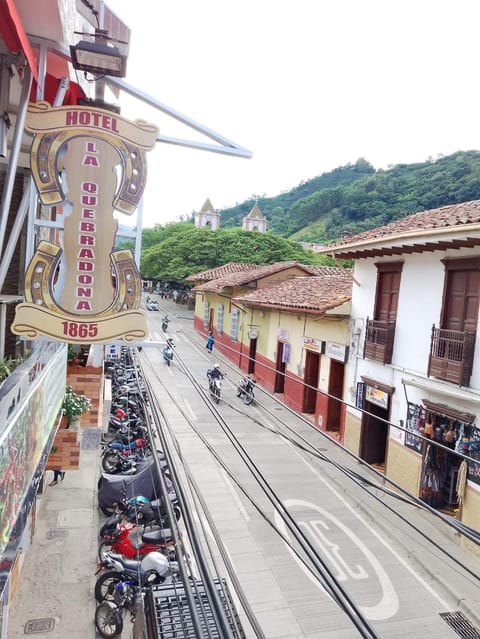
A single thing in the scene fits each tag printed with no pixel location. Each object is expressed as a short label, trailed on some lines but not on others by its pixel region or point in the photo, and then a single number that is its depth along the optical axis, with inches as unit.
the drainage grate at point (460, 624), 292.4
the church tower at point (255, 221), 3651.6
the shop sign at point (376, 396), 524.1
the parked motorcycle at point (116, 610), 277.7
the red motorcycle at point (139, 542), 328.5
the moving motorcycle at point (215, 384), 755.7
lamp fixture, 203.5
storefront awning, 138.2
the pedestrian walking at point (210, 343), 1089.5
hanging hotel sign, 208.4
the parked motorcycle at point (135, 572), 295.7
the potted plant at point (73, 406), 278.4
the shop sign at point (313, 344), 679.7
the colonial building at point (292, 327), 660.7
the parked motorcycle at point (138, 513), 367.2
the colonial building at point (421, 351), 401.4
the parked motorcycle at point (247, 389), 776.3
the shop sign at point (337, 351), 614.9
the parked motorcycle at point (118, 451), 487.5
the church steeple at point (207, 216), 3752.5
